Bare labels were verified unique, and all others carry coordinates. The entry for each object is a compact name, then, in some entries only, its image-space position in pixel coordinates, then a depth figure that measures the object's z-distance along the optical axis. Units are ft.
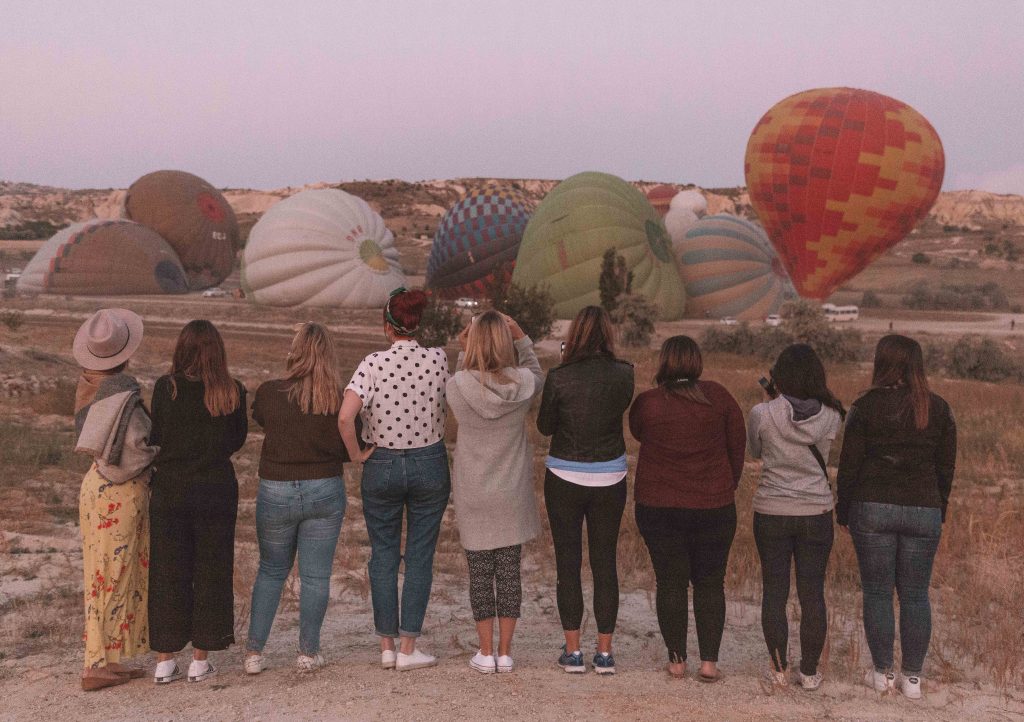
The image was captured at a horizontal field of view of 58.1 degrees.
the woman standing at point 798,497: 13.62
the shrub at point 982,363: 72.64
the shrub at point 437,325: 76.48
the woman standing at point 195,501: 13.33
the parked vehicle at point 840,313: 114.21
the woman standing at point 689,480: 13.50
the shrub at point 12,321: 78.38
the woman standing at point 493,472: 13.65
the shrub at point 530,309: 84.17
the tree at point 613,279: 101.35
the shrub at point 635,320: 94.53
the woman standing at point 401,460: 13.88
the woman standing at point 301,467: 13.58
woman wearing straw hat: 13.41
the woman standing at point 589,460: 13.82
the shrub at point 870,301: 142.45
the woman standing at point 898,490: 13.46
